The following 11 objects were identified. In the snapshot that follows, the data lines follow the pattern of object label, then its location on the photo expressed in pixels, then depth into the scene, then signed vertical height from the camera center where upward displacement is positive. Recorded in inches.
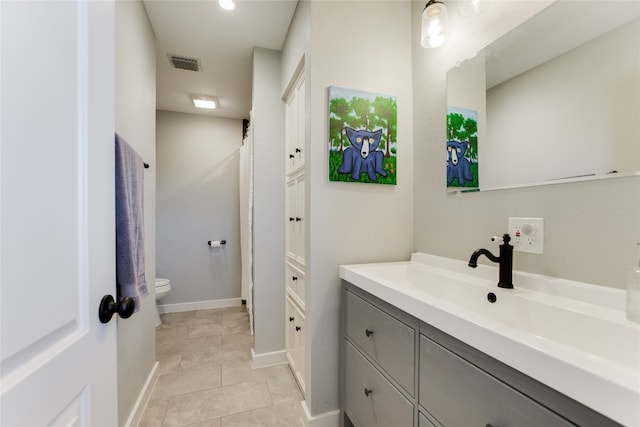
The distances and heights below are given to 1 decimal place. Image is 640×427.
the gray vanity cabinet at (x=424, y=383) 23.5 -20.0
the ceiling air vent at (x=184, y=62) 95.0 +55.0
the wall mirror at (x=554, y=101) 32.9 +16.7
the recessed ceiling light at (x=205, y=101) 124.1 +52.9
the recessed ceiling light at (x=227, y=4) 65.9 +51.7
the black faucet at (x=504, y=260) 41.4 -7.3
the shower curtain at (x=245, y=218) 100.1 -2.1
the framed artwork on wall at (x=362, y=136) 59.8 +17.6
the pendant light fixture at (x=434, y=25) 51.5 +36.7
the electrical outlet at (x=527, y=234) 40.5 -3.3
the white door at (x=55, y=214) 17.2 +0.0
